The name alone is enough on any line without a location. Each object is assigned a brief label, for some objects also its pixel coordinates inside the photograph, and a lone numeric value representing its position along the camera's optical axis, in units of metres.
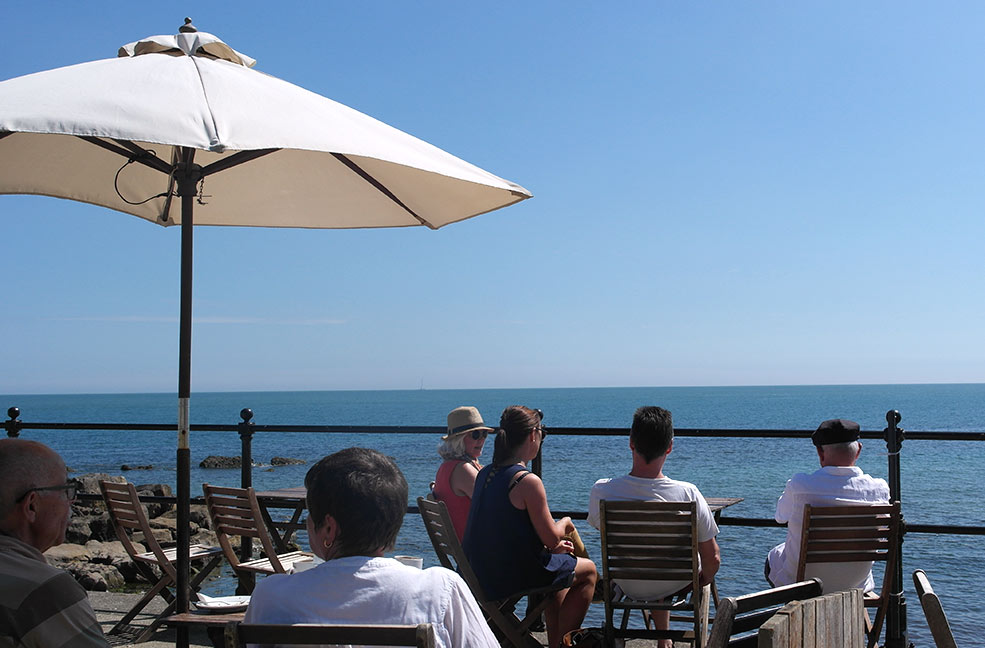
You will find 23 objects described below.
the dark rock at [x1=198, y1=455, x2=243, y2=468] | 51.44
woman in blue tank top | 4.04
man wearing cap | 4.28
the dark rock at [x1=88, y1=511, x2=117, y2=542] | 16.48
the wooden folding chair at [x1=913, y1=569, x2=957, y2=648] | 2.32
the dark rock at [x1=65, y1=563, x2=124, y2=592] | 8.73
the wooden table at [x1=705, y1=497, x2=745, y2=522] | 5.07
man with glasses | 1.97
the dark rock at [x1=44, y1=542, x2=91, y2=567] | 12.30
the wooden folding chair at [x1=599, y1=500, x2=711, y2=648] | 3.88
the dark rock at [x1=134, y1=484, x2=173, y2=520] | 21.73
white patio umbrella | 2.64
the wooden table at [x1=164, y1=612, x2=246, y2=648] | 2.85
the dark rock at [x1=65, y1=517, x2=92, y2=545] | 16.03
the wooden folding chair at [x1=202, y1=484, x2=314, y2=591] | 4.74
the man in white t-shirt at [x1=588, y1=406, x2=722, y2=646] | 4.04
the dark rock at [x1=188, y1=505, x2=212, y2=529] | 20.59
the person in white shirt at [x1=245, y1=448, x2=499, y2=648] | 2.08
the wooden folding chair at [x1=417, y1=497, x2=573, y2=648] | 4.00
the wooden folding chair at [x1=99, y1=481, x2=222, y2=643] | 5.32
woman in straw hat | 4.62
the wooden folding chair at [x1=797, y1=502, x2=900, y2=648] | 4.12
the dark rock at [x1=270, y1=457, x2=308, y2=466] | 51.94
